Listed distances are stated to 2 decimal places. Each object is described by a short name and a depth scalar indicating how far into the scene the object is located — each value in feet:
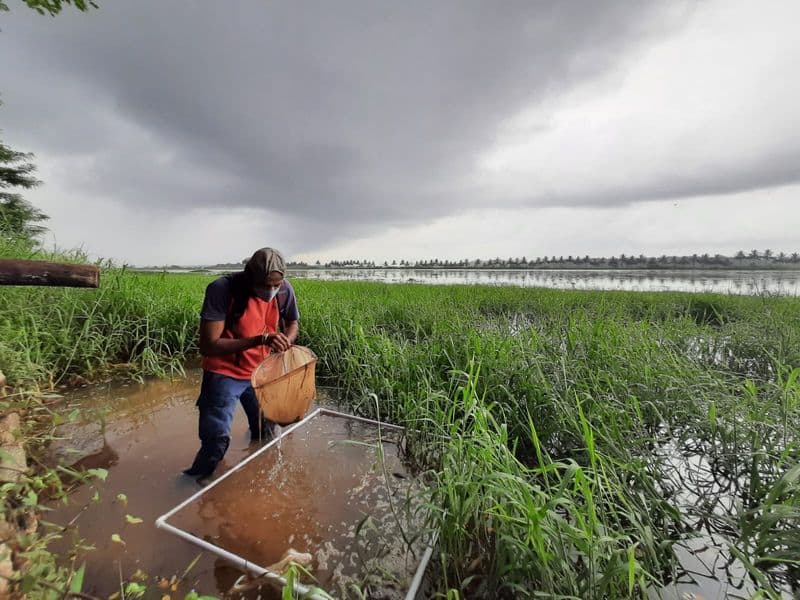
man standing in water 7.15
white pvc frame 4.19
